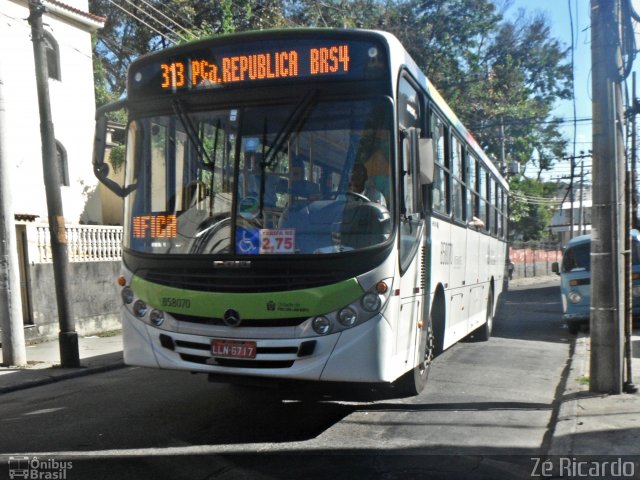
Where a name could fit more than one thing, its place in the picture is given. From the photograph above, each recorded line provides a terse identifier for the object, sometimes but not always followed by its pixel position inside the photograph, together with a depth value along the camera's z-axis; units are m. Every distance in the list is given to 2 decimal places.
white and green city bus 5.66
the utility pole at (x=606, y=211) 7.26
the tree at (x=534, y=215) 56.43
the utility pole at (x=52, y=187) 9.91
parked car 14.33
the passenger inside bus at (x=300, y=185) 5.80
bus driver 5.77
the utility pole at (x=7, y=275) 9.97
